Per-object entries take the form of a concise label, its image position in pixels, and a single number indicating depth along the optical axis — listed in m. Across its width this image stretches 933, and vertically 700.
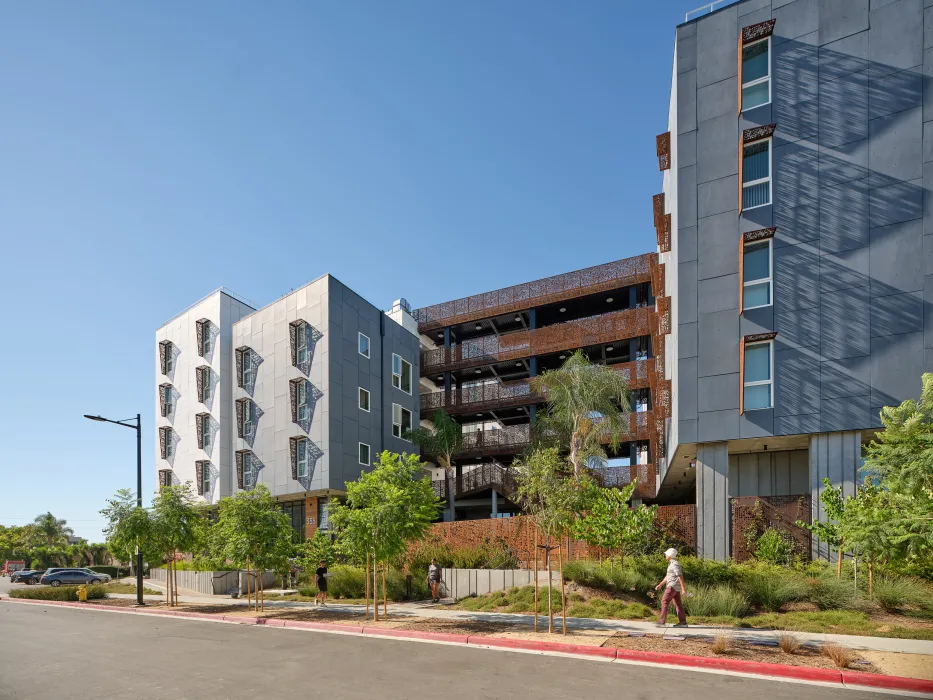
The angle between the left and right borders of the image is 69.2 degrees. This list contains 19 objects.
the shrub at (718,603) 15.65
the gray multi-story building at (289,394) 37.59
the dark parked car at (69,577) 46.59
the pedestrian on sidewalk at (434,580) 21.52
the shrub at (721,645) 11.40
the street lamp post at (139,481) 26.62
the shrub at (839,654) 10.34
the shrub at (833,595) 15.60
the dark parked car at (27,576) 49.97
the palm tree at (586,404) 31.84
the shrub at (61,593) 31.33
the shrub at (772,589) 16.08
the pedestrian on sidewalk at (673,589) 14.62
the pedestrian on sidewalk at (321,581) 22.44
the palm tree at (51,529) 90.73
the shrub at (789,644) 11.35
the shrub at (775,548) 19.56
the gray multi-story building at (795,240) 19.58
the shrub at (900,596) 15.02
